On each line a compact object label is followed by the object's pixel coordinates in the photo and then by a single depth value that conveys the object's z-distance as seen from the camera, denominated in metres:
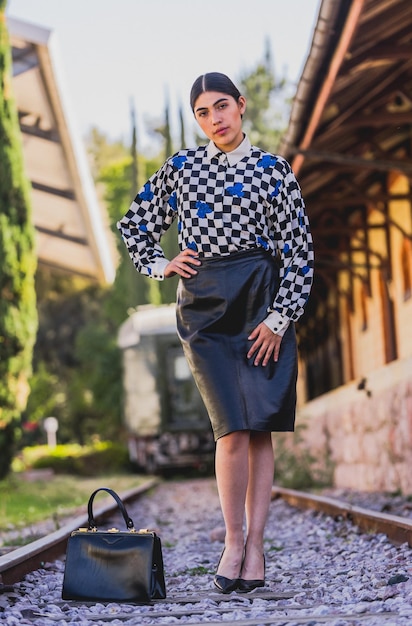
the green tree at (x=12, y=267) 15.42
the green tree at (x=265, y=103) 52.19
